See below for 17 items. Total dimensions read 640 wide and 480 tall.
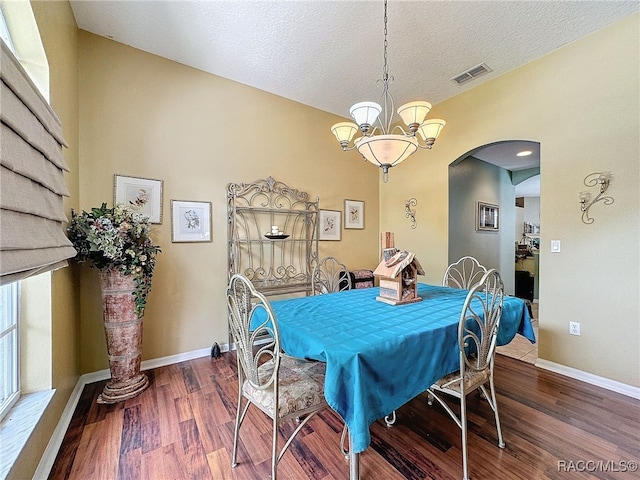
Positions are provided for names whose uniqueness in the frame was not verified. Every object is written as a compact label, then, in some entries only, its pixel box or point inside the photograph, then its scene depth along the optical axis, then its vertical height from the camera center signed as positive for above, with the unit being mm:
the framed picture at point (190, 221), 2703 +189
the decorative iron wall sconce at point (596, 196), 2234 +381
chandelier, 1795 +729
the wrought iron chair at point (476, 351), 1372 -643
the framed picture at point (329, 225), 3717 +205
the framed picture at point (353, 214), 3969 +385
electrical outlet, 2408 -798
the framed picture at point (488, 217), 4430 +373
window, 1325 -552
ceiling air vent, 2752 +1751
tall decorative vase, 2061 -729
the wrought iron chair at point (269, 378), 1243 -738
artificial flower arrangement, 1889 -22
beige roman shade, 880 +240
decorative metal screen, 3049 +53
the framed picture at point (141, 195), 2443 +420
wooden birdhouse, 1871 -262
